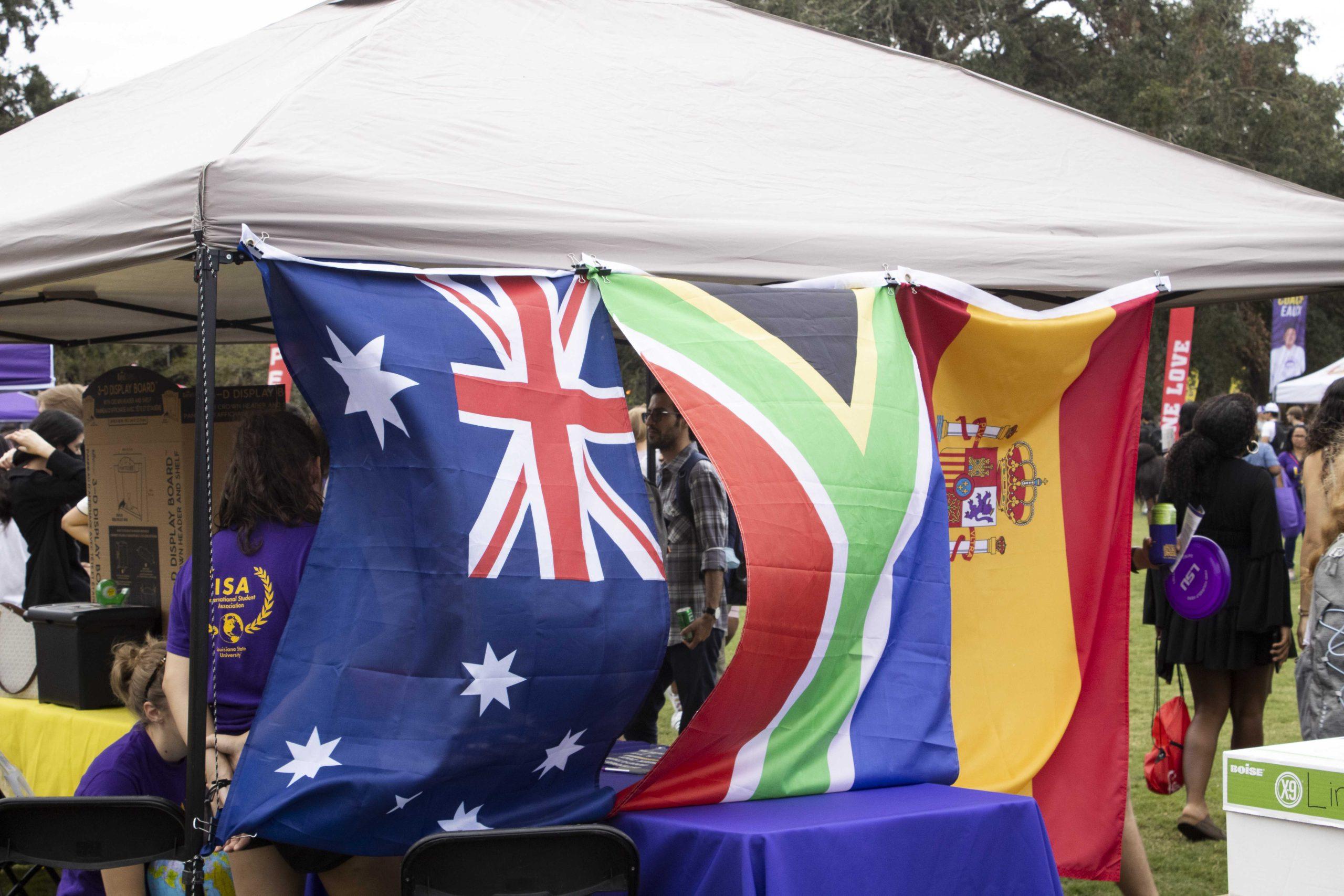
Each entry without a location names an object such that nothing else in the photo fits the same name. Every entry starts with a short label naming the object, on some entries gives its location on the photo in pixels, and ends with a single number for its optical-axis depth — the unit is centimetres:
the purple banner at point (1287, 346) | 2080
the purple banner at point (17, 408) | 1303
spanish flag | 342
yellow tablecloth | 386
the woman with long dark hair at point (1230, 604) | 470
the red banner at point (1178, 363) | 1436
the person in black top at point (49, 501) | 541
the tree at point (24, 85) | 2409
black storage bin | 392
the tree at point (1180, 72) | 2633
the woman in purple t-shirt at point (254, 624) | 274
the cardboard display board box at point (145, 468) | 407
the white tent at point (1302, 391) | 1628
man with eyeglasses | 475
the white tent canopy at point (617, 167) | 267
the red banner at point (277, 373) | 1295
